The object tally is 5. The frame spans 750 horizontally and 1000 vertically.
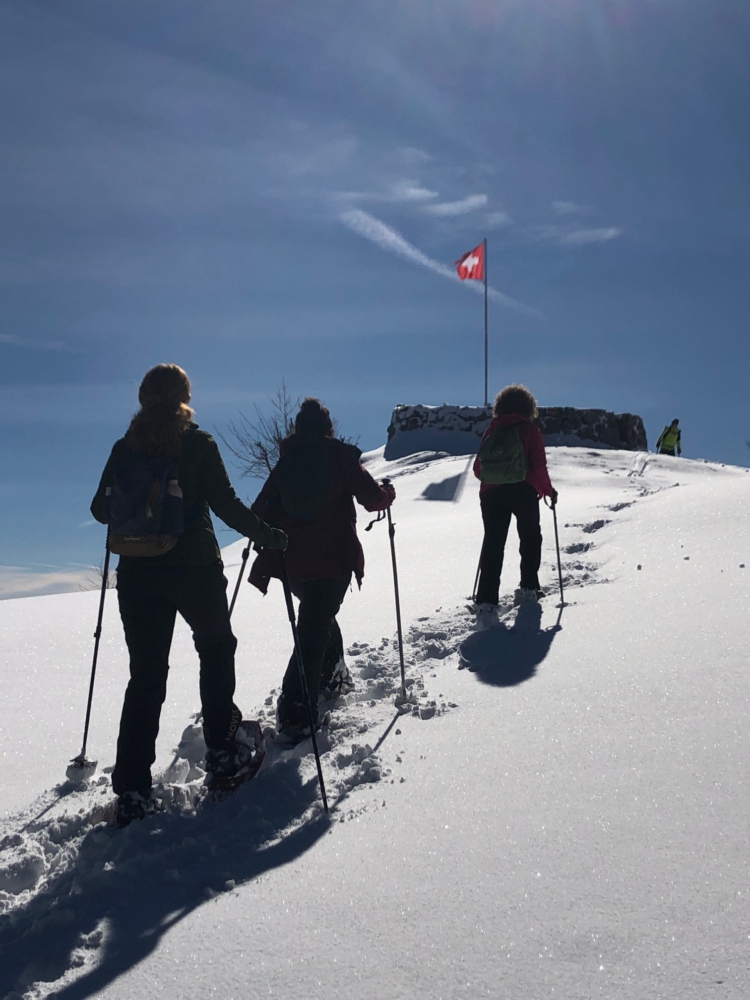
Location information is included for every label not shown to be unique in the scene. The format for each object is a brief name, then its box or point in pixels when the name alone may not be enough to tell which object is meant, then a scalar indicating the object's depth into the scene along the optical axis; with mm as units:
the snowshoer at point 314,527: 3496
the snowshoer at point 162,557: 2703
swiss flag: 25312
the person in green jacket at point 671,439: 21062
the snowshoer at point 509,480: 5312
